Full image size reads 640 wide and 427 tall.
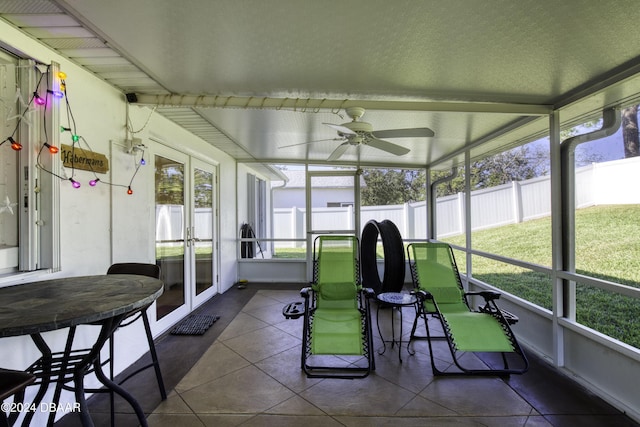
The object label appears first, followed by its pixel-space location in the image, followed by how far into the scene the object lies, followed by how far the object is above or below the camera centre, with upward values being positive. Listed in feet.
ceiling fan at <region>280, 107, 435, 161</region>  9.06 +2.76
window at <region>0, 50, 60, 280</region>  6.40 +1.11
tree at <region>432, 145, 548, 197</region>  17.62 +2.96
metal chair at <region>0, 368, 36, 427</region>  3.39 -1.99
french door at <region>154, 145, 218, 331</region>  11.98 -0.67
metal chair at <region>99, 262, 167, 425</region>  7.39 -1.46
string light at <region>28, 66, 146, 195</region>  6.55 +2.17
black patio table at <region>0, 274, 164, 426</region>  3.93 -1.36
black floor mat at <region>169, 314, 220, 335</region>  11.89 -4.68
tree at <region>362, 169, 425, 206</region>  21.30 +2.17
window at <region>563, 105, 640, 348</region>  11.55 -0.64
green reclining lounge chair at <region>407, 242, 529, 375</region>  8.73 -3.45
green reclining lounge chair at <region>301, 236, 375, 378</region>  8.99 -3.58
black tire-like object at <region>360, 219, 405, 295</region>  13.39 -2.03
